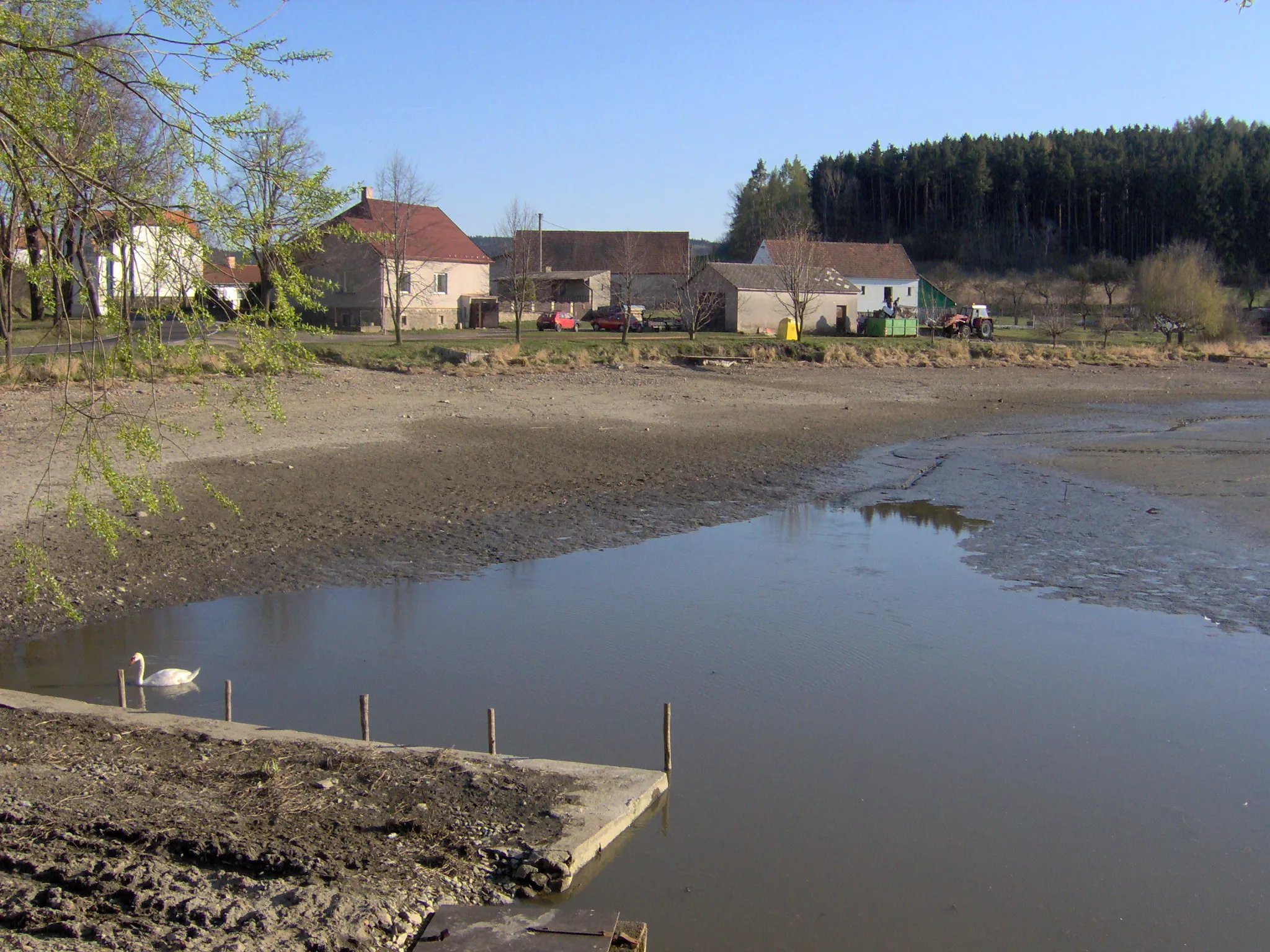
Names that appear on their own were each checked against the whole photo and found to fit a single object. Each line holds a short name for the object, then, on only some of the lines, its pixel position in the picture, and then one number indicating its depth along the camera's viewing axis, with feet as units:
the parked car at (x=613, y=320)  167.02
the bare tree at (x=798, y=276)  158.40
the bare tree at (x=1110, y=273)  252.97
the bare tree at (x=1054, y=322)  173.47
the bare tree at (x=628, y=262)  170.71
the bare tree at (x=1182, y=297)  179.11
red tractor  169.89
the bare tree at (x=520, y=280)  153.89
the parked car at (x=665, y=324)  171.83
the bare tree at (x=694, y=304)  150.82
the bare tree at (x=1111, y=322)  199.93
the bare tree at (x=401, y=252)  138.92
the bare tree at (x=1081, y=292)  232.06
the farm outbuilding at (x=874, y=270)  212.84
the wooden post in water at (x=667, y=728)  25.17
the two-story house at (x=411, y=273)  155.43
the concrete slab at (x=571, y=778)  21.06
